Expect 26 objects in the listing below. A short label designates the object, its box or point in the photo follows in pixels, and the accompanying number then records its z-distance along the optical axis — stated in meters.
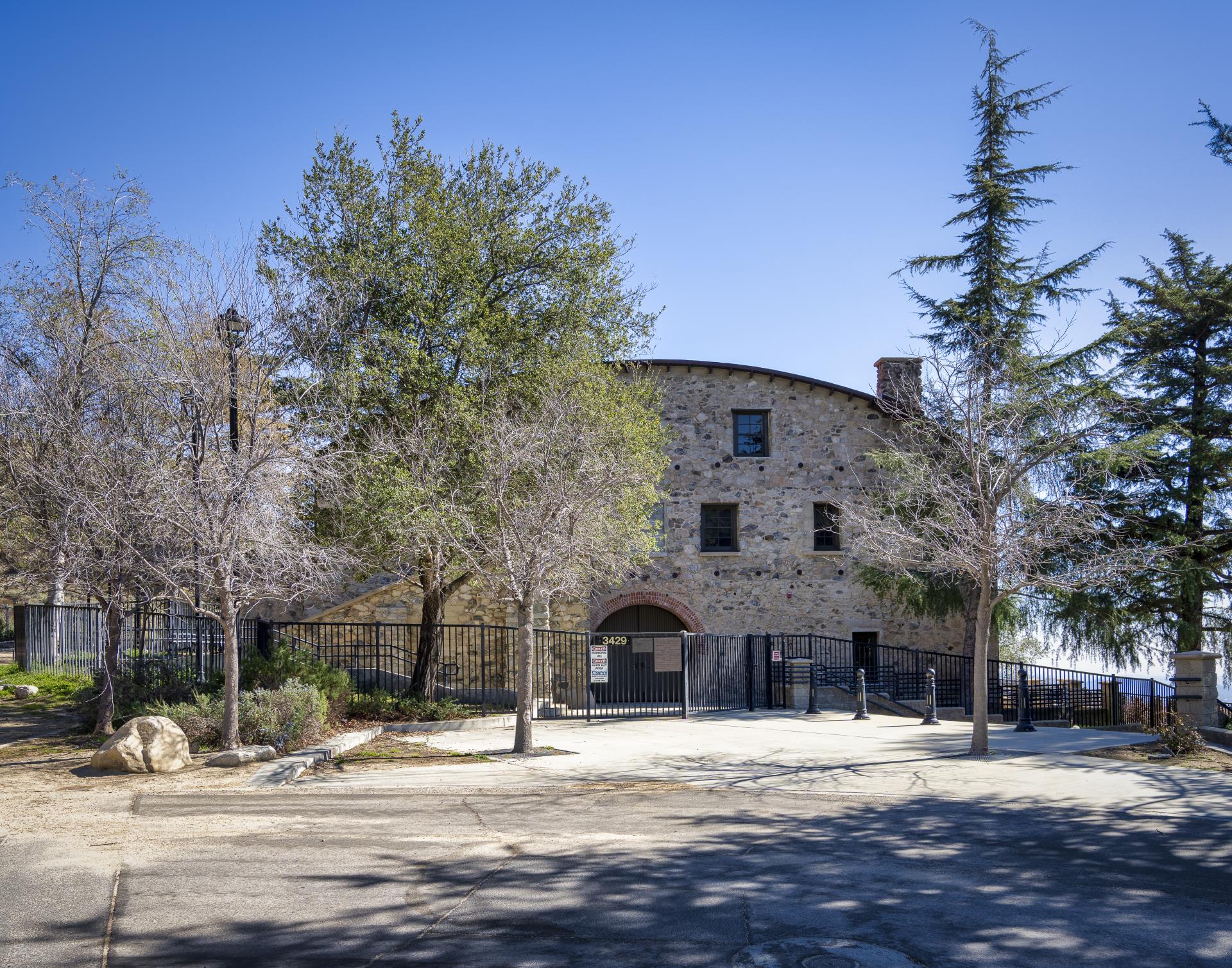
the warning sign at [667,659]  19.12
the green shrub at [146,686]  14.38
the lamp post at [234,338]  12.59
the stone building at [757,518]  27.28
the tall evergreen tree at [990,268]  24.58
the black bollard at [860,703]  19.30
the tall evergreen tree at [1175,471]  20.38
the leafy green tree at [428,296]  16.14
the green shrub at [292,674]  14.98
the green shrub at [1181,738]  12.70
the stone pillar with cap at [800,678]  21.16
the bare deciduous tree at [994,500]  13.14
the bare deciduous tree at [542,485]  13.56
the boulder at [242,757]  11.63
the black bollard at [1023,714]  16.52
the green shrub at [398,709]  16.59
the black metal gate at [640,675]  19.02
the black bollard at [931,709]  18.30
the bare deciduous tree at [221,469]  11.88
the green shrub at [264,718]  12.80
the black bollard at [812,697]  19.88
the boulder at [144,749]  11.20
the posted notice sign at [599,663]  16.64
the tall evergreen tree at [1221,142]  20.19
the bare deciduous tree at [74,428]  12.34
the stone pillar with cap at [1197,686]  14.37
